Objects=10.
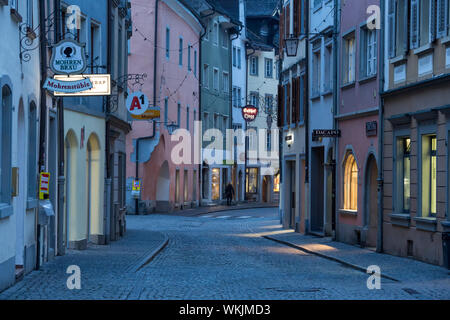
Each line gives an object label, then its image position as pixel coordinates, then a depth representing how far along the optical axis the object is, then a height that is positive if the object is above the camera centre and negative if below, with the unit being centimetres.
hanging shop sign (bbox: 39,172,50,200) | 1692 -7
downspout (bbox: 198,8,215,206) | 5672 +566
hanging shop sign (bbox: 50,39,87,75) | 1631 +211
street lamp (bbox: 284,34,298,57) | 3013 +447
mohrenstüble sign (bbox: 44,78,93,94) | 1625 +166
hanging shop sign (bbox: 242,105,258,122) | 5472 +407
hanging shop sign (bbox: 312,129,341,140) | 2623 +140
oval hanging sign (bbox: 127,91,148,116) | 2748 +231
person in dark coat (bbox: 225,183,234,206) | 6051 -74
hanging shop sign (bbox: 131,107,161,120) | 2808 +209
